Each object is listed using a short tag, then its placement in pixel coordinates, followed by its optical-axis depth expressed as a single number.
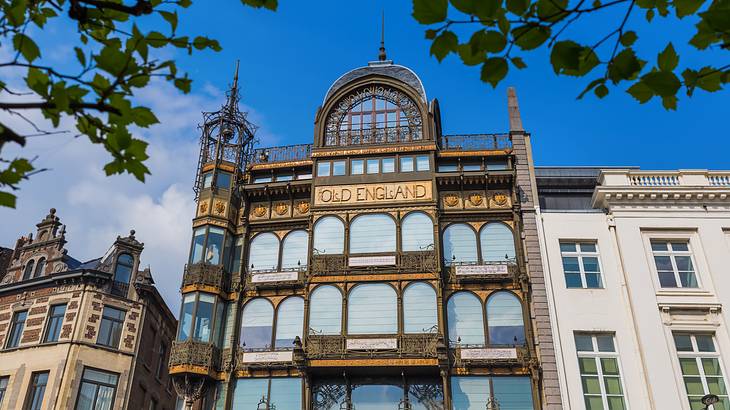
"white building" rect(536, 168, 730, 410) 22.98
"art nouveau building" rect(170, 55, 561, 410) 24.56
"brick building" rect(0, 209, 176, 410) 30.52
